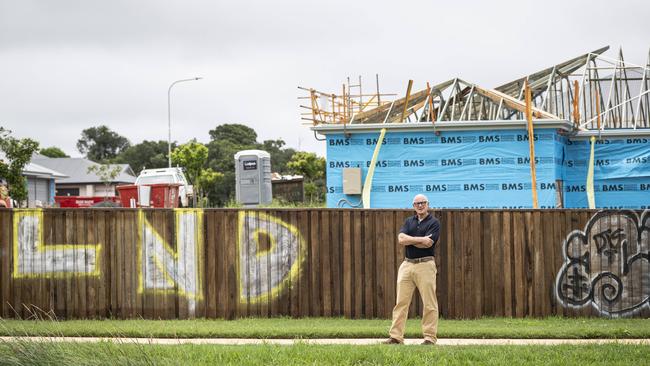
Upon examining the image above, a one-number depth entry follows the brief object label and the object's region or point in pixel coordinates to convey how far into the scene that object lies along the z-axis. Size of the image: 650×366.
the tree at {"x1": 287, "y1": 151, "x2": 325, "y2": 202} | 68.88
